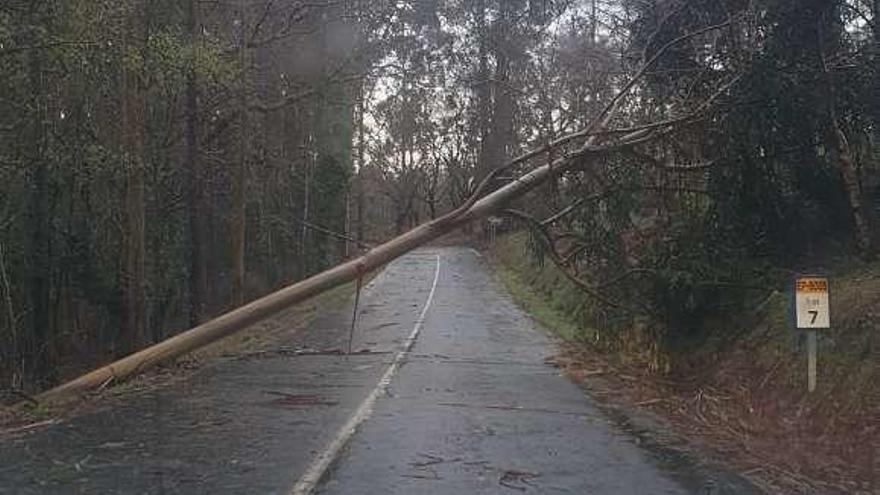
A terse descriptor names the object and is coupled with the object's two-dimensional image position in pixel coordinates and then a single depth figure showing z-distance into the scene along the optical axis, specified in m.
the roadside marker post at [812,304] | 10.57
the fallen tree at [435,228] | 15.35
